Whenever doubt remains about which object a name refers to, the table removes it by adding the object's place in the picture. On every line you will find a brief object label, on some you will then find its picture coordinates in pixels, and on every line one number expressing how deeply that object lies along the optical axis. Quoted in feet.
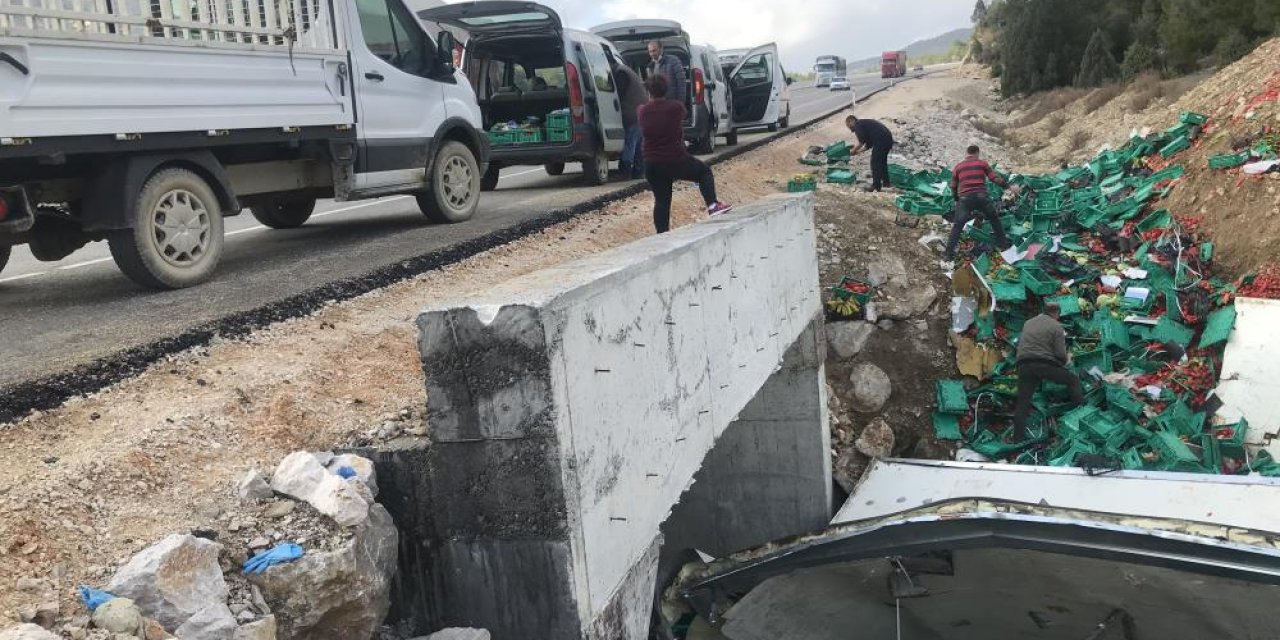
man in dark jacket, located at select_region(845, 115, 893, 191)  47.80
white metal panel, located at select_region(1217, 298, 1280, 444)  30.55
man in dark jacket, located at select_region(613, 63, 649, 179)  40.37
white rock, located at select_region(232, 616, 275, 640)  7.97
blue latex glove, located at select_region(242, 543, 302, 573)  8.75
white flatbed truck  15.96
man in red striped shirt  38.81
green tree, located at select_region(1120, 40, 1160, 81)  89.25
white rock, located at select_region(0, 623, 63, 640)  6.72
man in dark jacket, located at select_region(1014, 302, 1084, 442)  31.17
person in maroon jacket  25.43
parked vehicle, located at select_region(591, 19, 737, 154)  48.42
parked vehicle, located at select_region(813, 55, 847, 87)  171.42
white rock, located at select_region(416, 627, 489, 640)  9.96
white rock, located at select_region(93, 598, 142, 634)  7.36
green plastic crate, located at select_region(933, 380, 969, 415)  33.27
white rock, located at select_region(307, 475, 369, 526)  9.39
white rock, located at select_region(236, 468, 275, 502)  9.80
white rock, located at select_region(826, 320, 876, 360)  34.32
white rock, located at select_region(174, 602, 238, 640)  7.82
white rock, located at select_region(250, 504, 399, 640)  8.73
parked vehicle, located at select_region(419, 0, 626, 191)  36.88
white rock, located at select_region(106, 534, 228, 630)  7.86
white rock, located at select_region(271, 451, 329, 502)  9.73
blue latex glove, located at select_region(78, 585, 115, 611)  7.74
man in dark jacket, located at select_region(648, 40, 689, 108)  37.42
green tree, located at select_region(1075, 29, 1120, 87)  98.12
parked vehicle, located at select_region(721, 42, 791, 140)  66.33
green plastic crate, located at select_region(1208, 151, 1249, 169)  42.80
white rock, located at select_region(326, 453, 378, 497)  10.37
